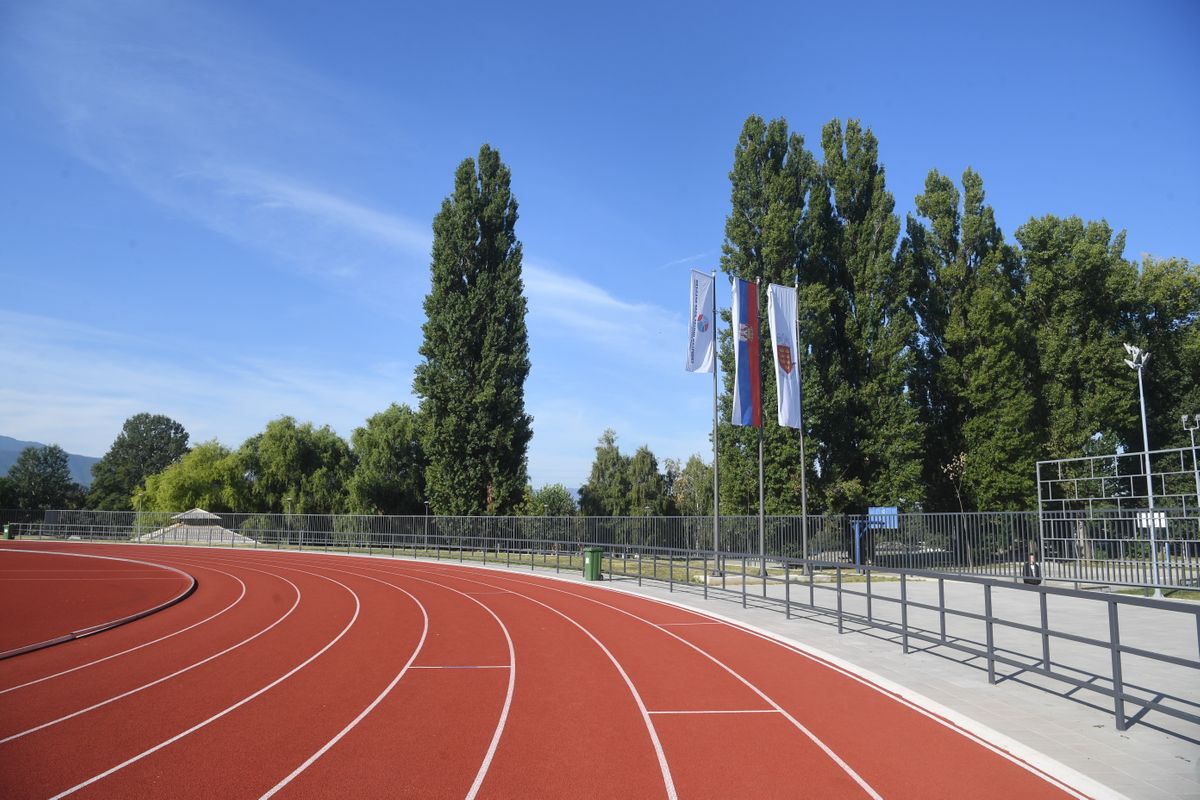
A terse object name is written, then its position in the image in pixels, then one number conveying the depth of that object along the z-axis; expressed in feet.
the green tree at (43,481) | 270.87
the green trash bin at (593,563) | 77.87
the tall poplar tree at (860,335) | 111.14
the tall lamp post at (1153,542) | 61.20
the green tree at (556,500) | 148.77
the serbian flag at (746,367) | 81.61
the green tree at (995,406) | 113.60
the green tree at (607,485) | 198.59
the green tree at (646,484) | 205.67
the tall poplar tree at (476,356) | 128.36
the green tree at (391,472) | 159.94
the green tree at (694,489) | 183.01
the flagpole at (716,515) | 75.87
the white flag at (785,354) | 80.02
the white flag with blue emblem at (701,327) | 82.28
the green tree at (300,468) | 182.09
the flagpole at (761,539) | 52.73
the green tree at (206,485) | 192.95
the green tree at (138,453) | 324.80
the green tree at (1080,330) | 119.24
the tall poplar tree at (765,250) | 108.58
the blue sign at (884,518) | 85.51
